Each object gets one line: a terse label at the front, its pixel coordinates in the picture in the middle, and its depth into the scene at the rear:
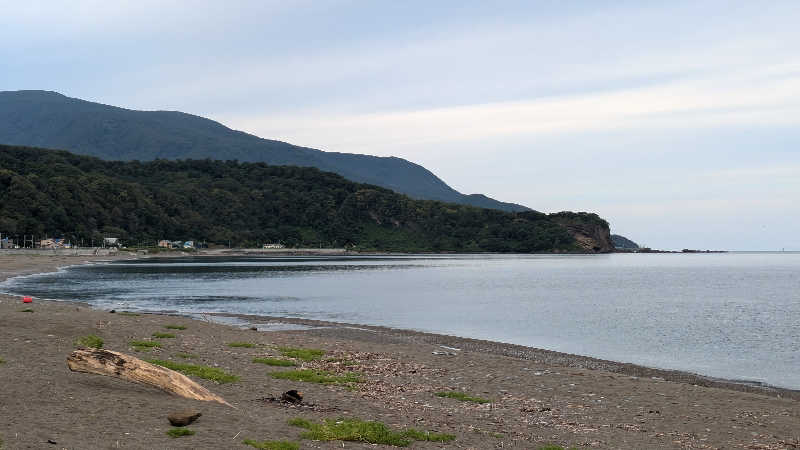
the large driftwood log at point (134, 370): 17.77
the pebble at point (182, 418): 15.08
